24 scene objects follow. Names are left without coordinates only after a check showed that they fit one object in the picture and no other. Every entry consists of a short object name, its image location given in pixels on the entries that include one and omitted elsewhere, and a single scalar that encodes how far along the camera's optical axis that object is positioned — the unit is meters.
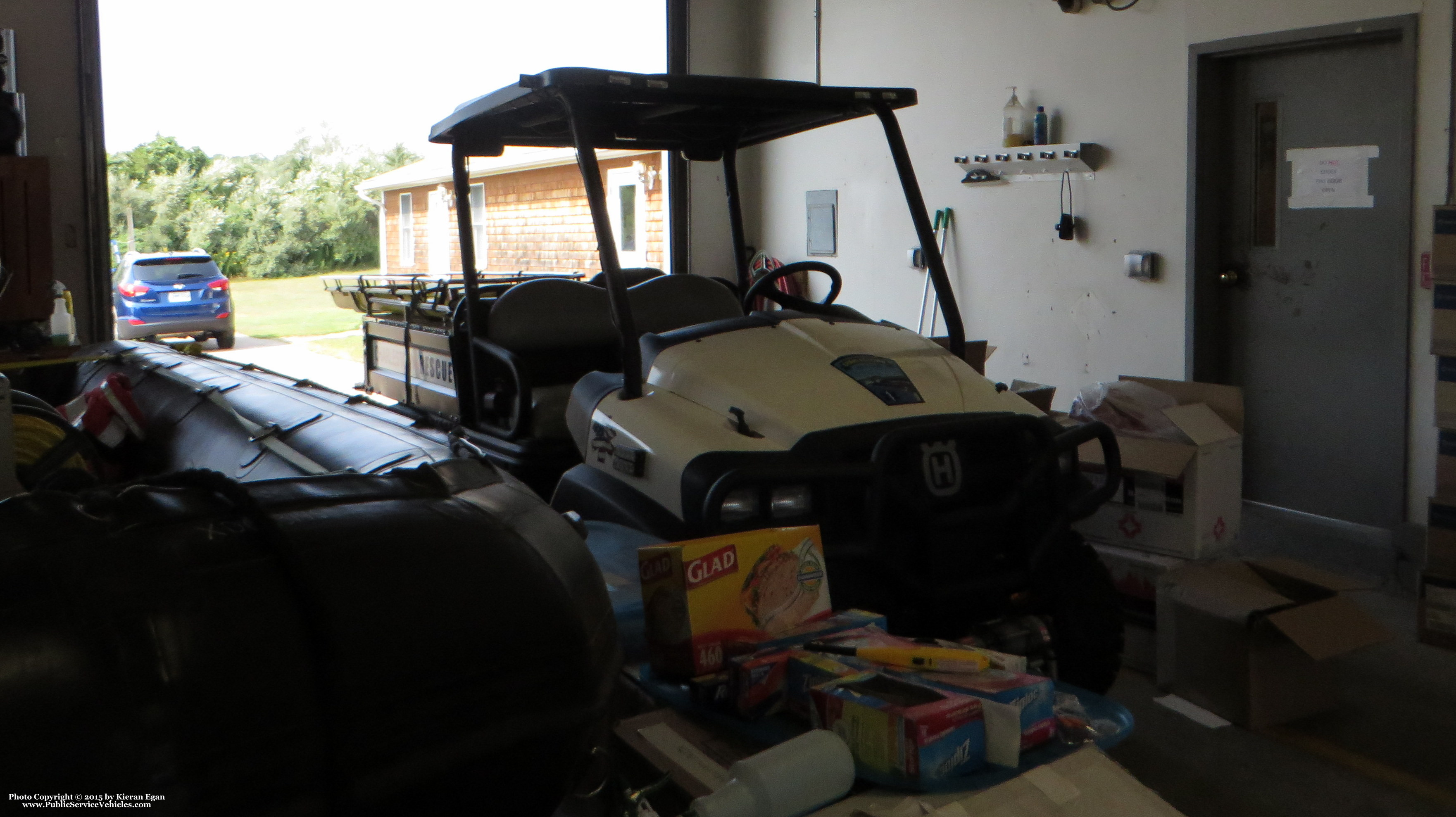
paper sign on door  4.60
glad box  1.81
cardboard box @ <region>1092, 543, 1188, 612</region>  3.39
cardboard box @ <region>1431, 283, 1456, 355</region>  3.62
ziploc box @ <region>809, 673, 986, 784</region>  1.44
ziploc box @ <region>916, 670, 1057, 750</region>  1.55
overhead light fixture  5.61
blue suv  9.66
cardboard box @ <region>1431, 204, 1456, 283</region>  3.61
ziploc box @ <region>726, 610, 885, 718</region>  1.68
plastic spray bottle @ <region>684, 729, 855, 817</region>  1.33
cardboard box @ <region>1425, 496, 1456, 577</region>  3.64
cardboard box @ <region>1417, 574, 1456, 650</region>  3.61
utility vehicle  2.41
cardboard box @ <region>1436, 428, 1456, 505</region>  3.67
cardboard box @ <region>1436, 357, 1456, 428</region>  3.65
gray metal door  4.52
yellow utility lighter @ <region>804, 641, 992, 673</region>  1.68
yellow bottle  5.89
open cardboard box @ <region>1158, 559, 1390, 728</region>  2.95
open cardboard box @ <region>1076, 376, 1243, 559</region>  3.42
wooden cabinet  5.41
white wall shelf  5.56
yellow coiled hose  2.71
